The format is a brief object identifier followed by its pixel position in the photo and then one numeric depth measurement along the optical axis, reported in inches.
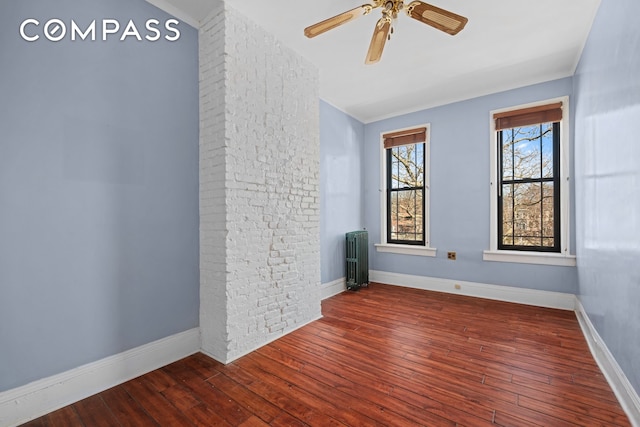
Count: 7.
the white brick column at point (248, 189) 87.7
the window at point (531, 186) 130.3
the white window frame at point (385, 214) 165.2
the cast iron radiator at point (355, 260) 163.6
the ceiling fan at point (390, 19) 70.5
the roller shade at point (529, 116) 131.0
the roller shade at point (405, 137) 168.1
